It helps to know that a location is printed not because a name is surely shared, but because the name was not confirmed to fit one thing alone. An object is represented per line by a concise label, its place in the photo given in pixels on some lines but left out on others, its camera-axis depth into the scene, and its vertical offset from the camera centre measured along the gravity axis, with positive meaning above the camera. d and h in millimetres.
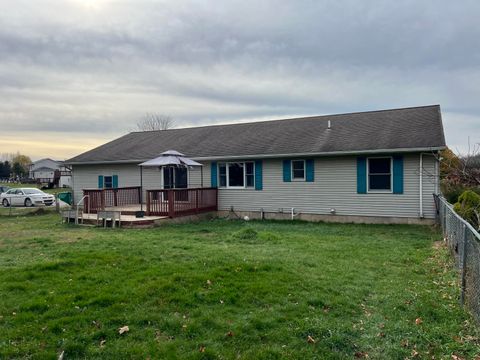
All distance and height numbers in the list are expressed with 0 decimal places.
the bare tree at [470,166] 5246 +121
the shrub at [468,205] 8867 -803
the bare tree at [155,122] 49500 +7451
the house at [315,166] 12828 +416
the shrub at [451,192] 14031 -709
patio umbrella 13391 +650
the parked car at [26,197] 25109 -1100
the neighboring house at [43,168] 80062 +2657
